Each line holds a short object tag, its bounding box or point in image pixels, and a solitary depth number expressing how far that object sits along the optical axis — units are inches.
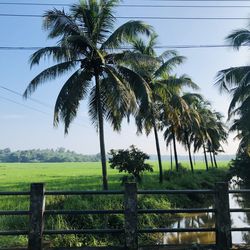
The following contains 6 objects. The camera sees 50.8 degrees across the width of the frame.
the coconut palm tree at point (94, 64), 488.7
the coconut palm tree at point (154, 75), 681.4
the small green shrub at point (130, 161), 587.7
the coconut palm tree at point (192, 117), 868.4
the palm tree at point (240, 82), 575.8
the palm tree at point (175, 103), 704.1
